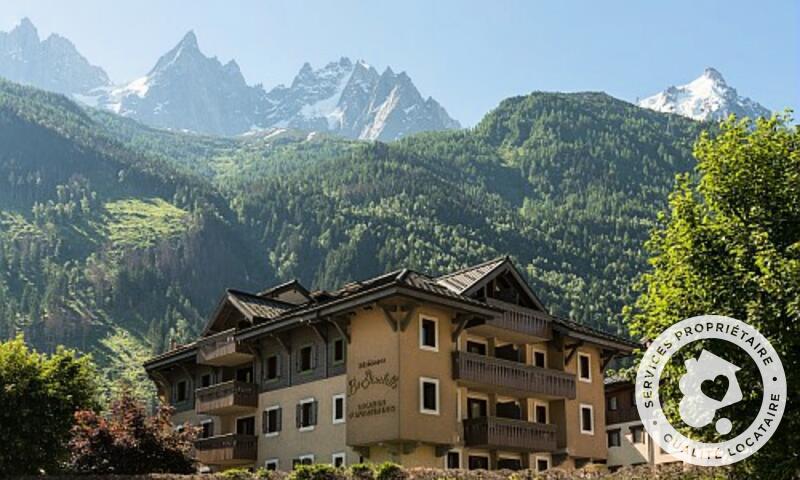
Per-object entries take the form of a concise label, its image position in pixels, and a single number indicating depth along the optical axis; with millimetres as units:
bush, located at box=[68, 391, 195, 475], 46094
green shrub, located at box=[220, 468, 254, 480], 39938
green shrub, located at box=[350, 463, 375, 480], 37875
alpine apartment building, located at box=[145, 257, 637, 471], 49719
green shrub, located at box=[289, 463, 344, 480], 37969
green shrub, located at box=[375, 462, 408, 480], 37188
